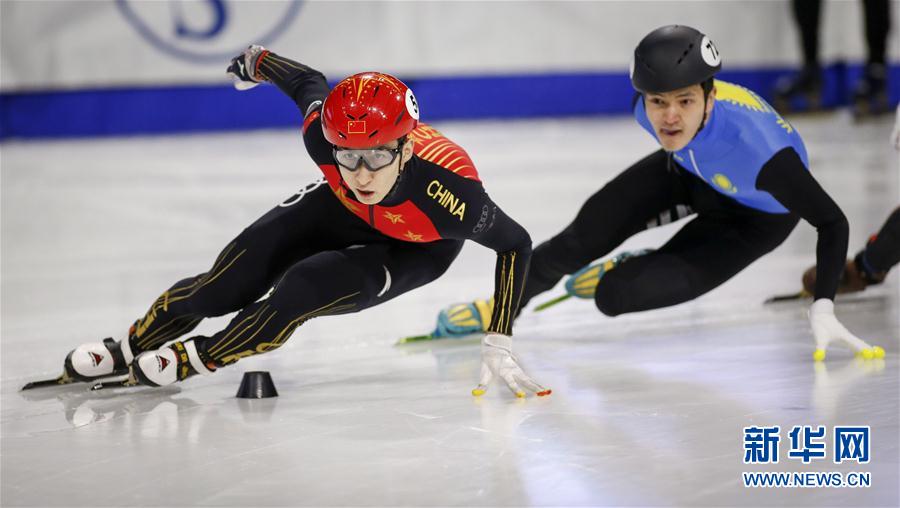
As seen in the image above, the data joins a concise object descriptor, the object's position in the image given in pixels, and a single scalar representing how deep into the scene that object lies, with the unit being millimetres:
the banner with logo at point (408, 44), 22766
